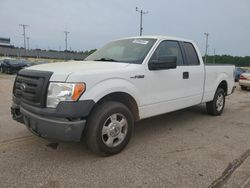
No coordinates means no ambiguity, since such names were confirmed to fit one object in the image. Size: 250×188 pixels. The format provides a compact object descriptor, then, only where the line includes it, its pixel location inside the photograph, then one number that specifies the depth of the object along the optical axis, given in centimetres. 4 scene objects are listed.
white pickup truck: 246
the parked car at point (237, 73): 1782
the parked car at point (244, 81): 1080
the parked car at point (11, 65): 1883
